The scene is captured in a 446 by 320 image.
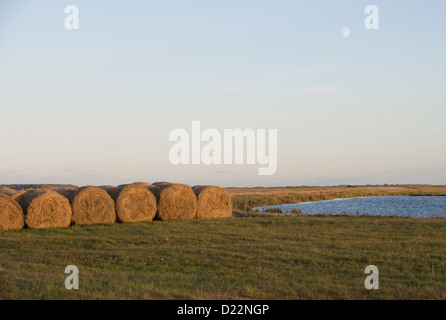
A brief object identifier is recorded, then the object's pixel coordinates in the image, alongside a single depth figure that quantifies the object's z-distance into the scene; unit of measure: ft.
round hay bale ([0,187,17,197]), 79.77
